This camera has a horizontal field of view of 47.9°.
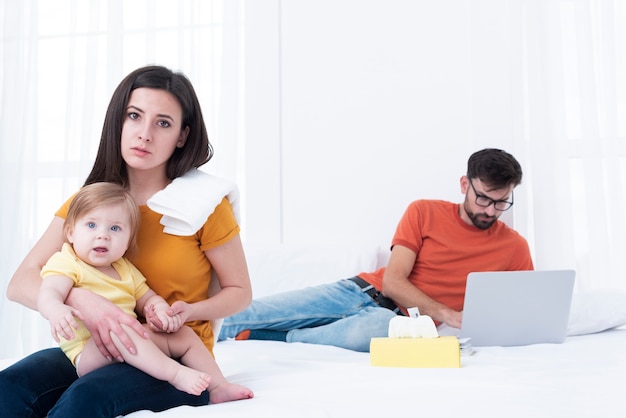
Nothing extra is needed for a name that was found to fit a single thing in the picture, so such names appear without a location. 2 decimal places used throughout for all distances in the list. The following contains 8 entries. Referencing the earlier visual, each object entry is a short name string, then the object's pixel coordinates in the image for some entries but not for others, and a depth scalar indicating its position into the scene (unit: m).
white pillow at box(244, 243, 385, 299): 2.94
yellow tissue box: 1.79
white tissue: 1.90
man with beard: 2.47
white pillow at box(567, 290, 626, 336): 2.52
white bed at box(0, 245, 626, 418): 1.29
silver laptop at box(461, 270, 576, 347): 2.13
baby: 1.42
